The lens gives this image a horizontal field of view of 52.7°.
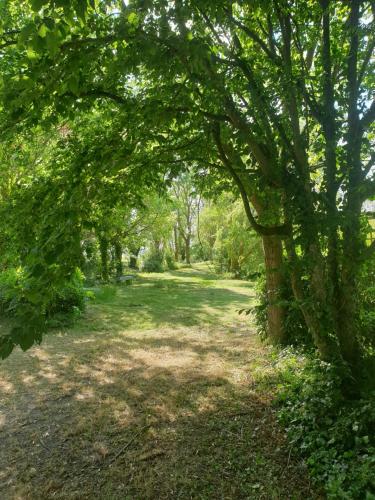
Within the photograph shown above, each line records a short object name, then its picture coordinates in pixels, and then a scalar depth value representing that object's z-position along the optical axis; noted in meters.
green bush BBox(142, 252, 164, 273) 31.05
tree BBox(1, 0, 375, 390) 2.58
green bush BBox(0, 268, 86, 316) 10.20
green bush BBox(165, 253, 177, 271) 34.25
